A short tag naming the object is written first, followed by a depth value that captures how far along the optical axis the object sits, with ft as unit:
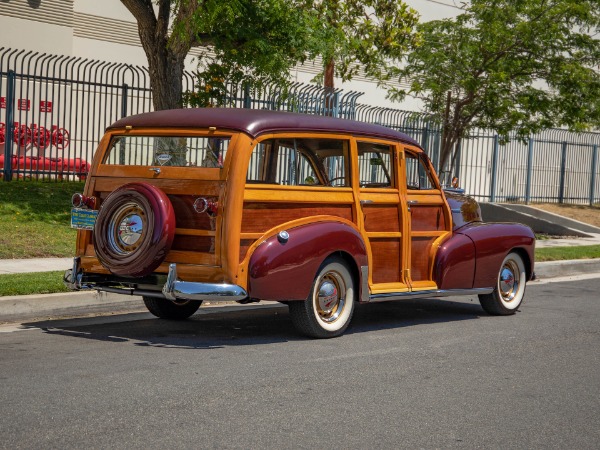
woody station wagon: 26.02
